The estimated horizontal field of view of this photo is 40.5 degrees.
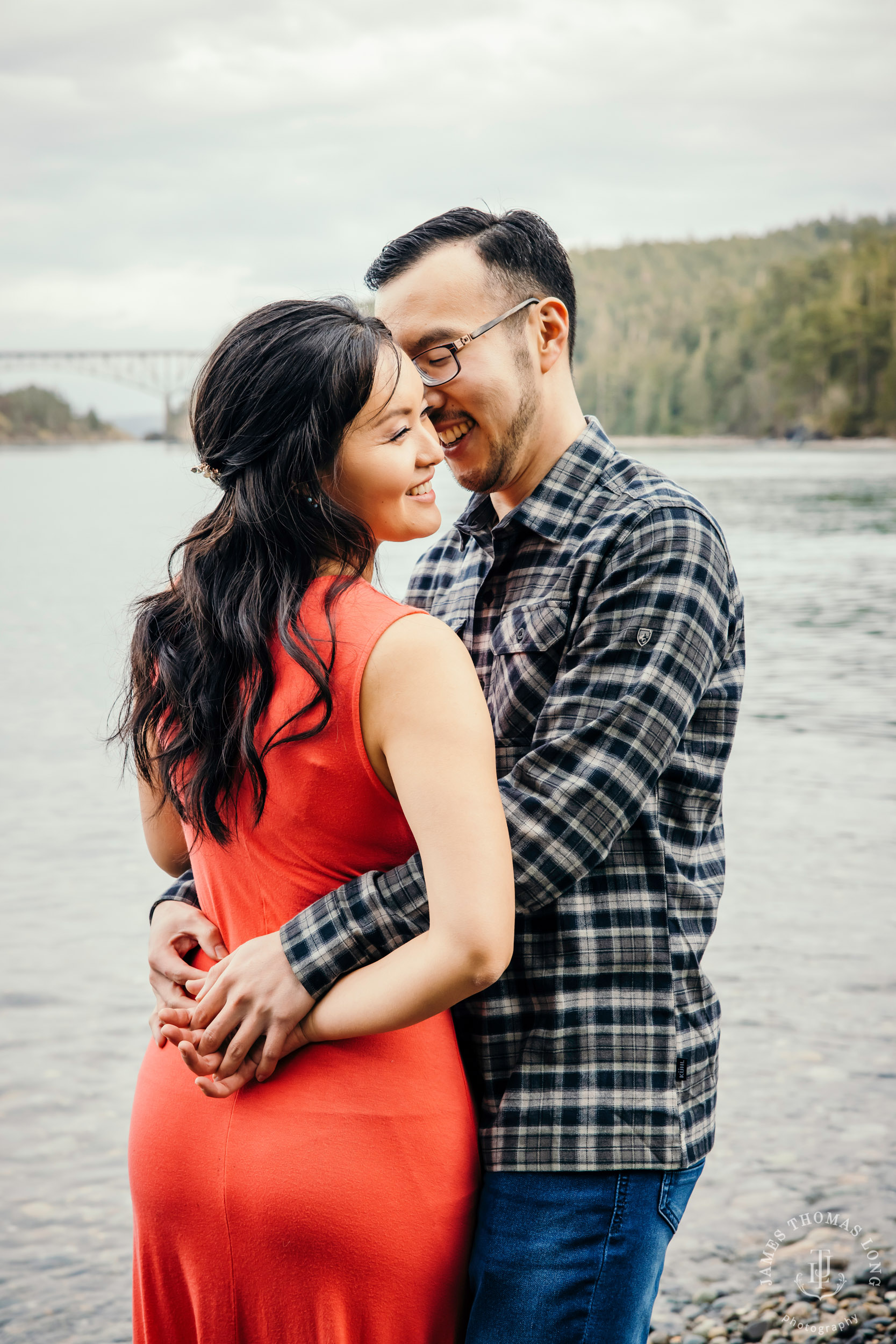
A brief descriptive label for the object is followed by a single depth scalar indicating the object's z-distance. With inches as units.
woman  57.7
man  64.6
